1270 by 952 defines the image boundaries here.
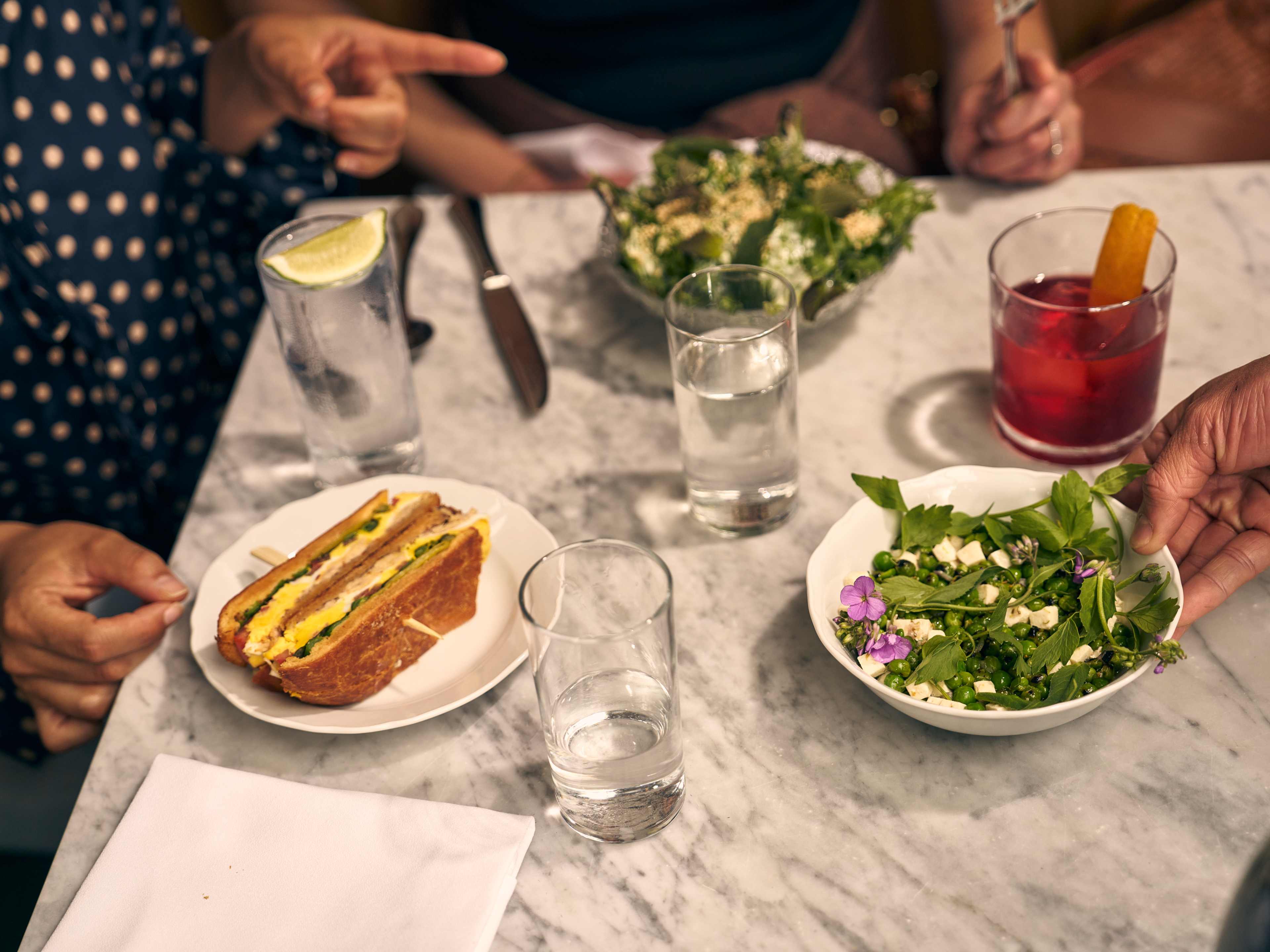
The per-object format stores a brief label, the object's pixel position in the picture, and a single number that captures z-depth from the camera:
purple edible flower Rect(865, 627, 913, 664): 0.83
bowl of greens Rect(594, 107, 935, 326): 1.19
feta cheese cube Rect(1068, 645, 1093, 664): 0.82
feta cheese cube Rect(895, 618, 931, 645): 0.85
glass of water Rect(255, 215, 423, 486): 1.08
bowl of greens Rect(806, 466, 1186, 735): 0.80
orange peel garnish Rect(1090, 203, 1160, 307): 1.00
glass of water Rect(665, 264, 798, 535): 1.00
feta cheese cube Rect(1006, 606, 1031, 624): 0.85
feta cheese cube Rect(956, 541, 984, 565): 0.91
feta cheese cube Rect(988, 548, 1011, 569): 0.91
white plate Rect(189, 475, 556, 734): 0.91
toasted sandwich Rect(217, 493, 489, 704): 0.90
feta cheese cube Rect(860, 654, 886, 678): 0.83
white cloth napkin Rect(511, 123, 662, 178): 2.01
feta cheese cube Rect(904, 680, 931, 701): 0.82
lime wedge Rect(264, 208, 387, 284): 1.06
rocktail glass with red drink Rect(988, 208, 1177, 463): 1.00
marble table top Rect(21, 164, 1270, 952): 0.76
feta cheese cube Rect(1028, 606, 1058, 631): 0.84
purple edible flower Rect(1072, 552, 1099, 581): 0.87
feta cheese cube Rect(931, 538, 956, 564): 0.92
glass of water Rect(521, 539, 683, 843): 0.76
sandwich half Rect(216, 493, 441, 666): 0.94
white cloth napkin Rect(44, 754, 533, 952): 0.77
